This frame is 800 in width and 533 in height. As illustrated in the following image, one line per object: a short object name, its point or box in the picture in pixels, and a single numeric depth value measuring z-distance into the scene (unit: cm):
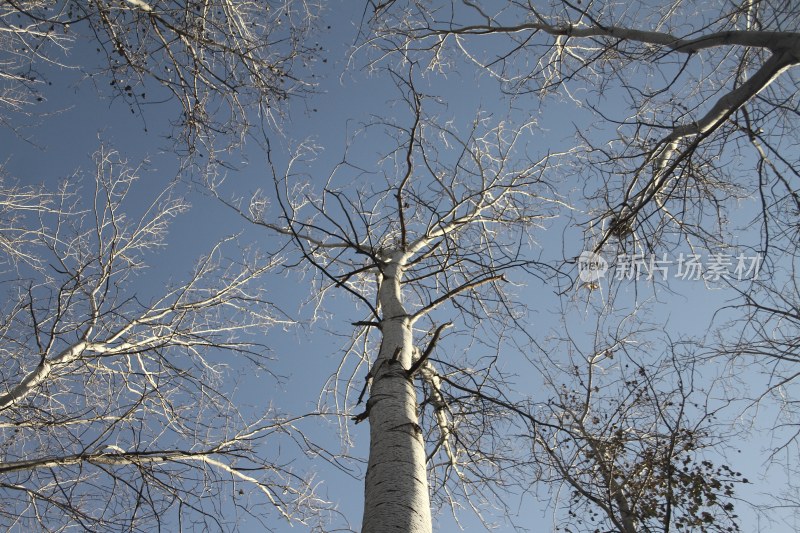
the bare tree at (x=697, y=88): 254
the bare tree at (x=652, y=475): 388
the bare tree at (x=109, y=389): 311
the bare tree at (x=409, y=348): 212
